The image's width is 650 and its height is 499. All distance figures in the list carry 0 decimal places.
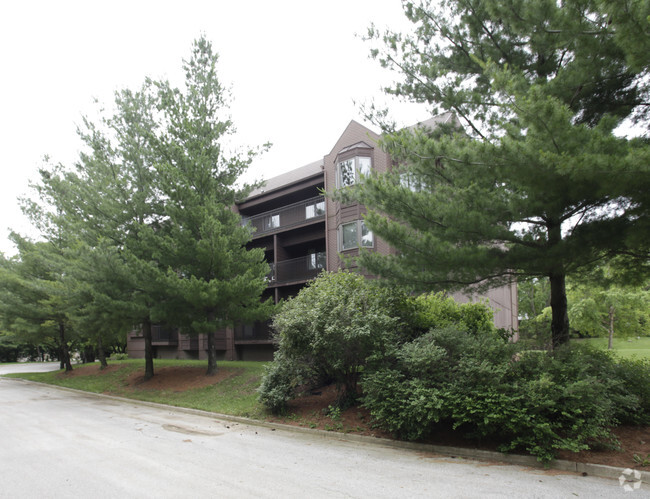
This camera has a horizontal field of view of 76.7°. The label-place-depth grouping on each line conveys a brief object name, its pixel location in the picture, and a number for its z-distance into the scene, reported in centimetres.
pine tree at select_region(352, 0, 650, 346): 609
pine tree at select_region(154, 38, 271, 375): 1538
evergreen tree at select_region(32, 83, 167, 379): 1608
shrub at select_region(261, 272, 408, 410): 934
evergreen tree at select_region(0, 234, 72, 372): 2238
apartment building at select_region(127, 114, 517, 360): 2039
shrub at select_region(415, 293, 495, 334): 1082
